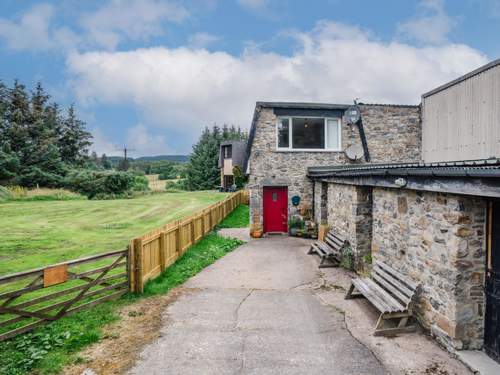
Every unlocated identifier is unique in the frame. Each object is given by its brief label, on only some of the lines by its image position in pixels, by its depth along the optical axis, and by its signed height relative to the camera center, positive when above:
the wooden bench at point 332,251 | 10.80 -2.36
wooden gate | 5.74 -2.45
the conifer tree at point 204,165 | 53.56 +2.75
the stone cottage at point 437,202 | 5.26 -0.46
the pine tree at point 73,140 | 48.53 +6.44
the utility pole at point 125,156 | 58.47 +4.69
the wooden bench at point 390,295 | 6.07 -2.37
